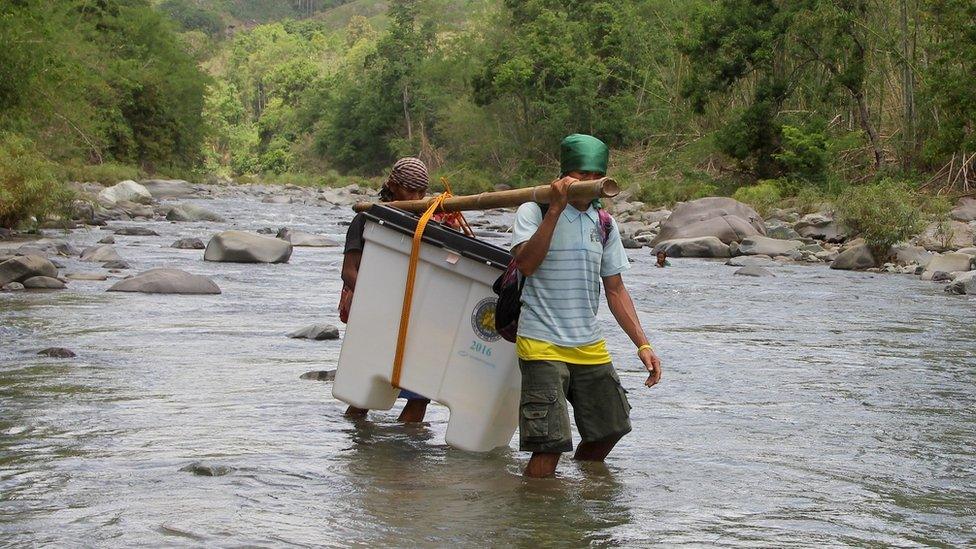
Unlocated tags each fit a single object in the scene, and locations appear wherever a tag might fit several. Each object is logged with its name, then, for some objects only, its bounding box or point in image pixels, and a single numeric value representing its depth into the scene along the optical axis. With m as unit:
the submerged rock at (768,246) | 22.14
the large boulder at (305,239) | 22.70
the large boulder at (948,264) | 18.16
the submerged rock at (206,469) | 5.43
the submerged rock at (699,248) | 22.75
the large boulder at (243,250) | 18.11
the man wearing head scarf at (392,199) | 6.29
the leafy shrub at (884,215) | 19.81
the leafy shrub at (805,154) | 31.67
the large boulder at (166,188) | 47.66
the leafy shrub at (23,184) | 19.75
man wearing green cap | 5.06
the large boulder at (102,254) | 17.22
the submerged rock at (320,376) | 8.30
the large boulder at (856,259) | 19.83
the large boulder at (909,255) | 19.75
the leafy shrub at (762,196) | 31.02
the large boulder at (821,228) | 24.08
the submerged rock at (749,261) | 20.61
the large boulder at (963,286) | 15.87
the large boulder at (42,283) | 13.66
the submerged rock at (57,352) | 8.96
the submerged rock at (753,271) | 18.70
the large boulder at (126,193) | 35.78
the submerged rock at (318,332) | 10.48
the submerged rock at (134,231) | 23.75
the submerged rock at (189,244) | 20.56
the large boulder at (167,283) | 13.61
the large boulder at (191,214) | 30.34
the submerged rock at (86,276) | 14.77
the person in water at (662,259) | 20.28
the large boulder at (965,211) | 25.03
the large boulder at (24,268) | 13.62
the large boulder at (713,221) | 24.05
